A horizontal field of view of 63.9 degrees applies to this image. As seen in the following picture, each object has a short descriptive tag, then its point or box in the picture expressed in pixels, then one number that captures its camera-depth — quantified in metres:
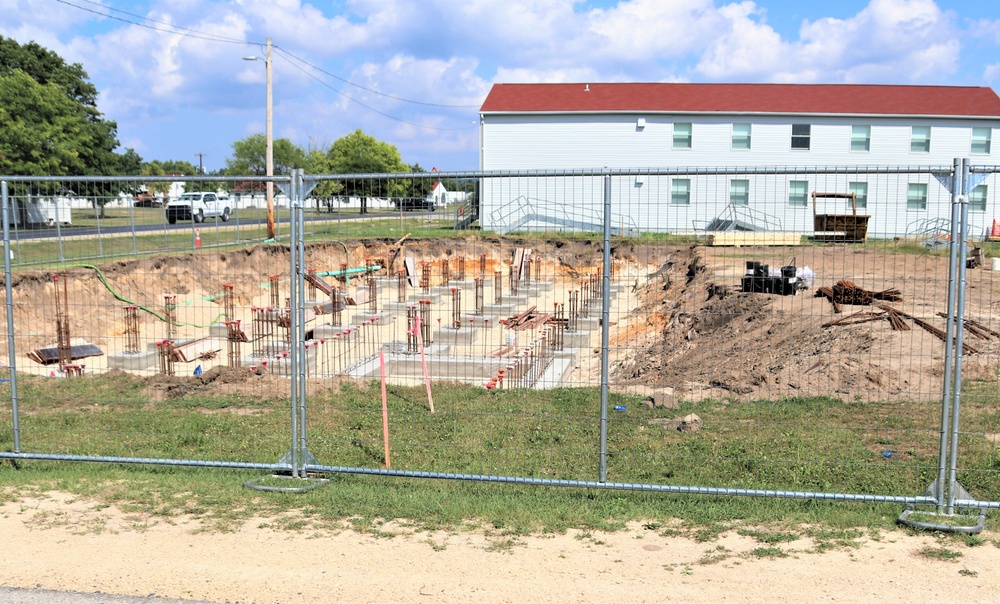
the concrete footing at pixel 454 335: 17.80
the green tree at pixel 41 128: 34.28
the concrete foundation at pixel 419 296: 19.94
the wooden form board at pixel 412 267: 24.35
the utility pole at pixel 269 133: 28.36
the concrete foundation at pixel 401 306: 19.25
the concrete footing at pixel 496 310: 21.16
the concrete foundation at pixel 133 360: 16.34
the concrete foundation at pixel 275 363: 14.01
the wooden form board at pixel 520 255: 23.74
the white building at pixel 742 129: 36.75
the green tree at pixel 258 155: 81.44
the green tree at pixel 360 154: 72.38
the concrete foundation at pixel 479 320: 18.12
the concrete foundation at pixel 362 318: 20.08
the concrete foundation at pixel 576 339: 17.37
